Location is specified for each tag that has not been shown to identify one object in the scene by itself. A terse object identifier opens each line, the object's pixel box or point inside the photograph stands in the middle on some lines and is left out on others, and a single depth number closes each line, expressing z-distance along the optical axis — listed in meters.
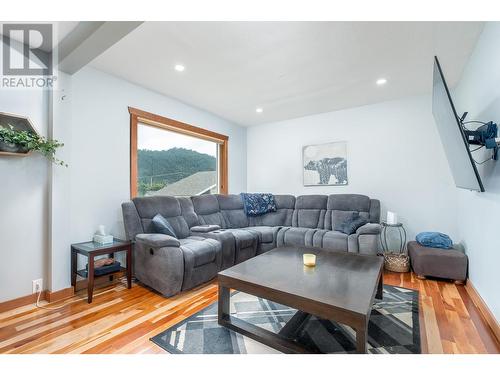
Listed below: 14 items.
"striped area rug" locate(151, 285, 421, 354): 1.52
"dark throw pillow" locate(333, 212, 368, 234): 3.20
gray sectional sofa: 2.36
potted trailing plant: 1.94
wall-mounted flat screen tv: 1.65
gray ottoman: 2.59
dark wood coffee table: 1.25
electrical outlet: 2.20
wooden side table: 2.17
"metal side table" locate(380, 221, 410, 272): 3.06
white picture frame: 4.00
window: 3.15
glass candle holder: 1.88
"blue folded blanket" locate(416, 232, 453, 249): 2.84
